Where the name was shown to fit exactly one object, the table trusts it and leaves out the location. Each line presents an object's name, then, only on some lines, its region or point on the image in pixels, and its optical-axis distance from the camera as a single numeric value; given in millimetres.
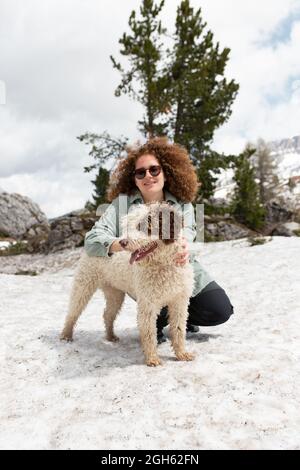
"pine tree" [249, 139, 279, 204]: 53631
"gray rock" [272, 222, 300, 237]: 19031
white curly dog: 3209
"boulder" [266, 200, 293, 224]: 25625
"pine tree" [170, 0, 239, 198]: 18672
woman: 4316
